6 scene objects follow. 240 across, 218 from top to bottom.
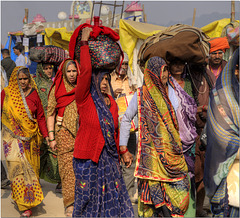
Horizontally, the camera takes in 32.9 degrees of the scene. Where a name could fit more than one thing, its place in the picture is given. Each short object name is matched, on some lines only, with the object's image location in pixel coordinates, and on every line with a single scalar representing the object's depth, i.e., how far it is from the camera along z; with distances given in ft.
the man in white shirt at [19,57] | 50.40
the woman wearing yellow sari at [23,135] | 18.10
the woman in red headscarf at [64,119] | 17.66
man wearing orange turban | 21.09
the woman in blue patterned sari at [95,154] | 13.83
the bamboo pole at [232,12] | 31.48
